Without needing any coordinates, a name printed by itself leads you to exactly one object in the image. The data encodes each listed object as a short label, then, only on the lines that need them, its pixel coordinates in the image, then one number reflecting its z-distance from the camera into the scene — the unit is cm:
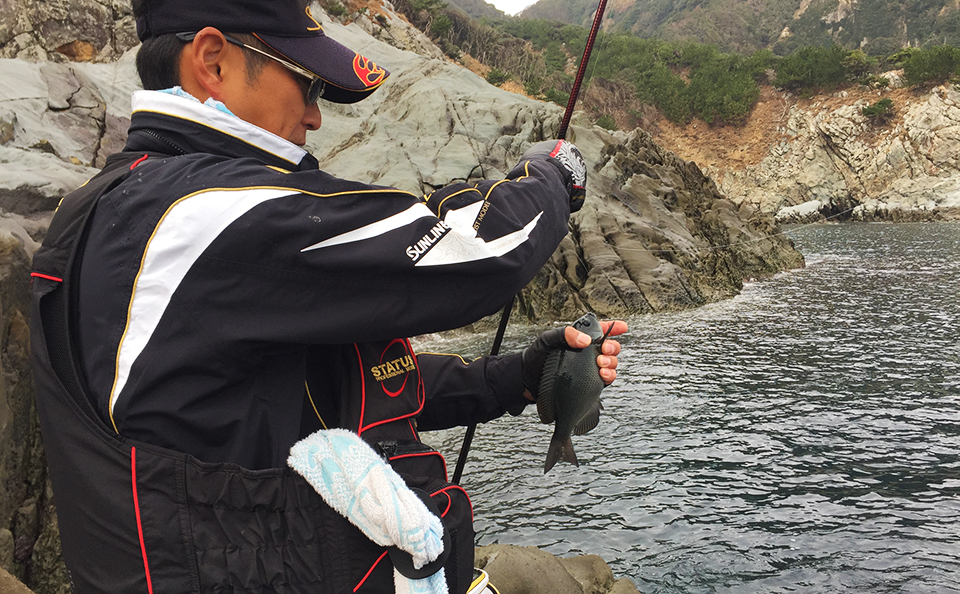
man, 150
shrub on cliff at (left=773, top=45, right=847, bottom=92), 6341
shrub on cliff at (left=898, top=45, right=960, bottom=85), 5553
